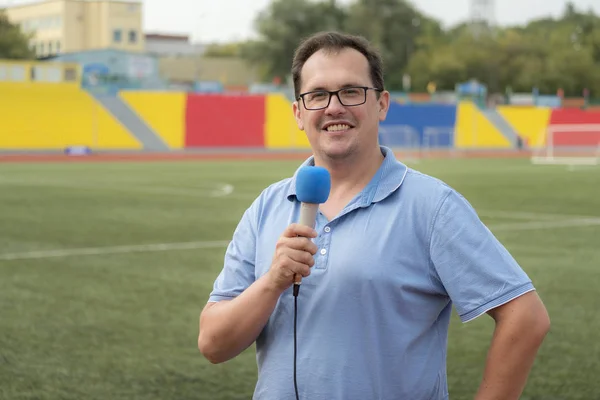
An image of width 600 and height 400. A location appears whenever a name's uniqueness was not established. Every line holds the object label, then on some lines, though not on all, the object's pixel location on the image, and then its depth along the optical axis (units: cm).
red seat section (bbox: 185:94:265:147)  4453
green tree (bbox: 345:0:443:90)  10681
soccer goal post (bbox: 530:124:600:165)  4641
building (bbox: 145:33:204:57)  10894
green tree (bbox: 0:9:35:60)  7131
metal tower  10602
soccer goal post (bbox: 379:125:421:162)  4206
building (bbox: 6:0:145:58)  6519
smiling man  284
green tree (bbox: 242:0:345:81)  10125
